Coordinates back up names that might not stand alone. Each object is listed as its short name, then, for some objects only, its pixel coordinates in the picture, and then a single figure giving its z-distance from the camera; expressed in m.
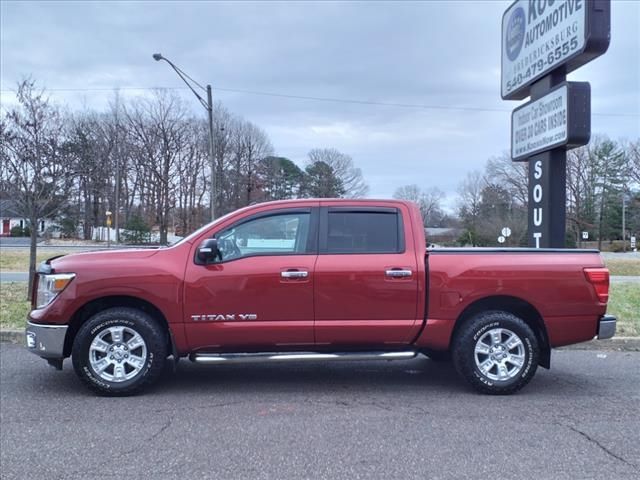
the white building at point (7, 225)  77.78
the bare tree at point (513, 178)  67.19
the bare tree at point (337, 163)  65.38
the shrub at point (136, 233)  49.14
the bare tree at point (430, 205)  79.44
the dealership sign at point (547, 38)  7.79
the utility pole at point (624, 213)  66.62
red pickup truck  5.29
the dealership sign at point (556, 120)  8.07
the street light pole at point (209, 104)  17.55
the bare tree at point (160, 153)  54.97
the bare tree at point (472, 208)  66.19
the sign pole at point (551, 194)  8.66
